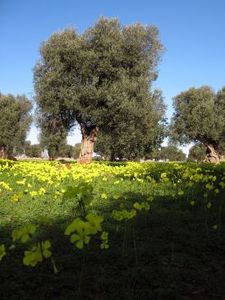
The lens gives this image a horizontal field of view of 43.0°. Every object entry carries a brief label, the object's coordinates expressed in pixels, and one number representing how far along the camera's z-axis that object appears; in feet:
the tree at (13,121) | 128.91
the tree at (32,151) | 315.70
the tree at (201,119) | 127.91
